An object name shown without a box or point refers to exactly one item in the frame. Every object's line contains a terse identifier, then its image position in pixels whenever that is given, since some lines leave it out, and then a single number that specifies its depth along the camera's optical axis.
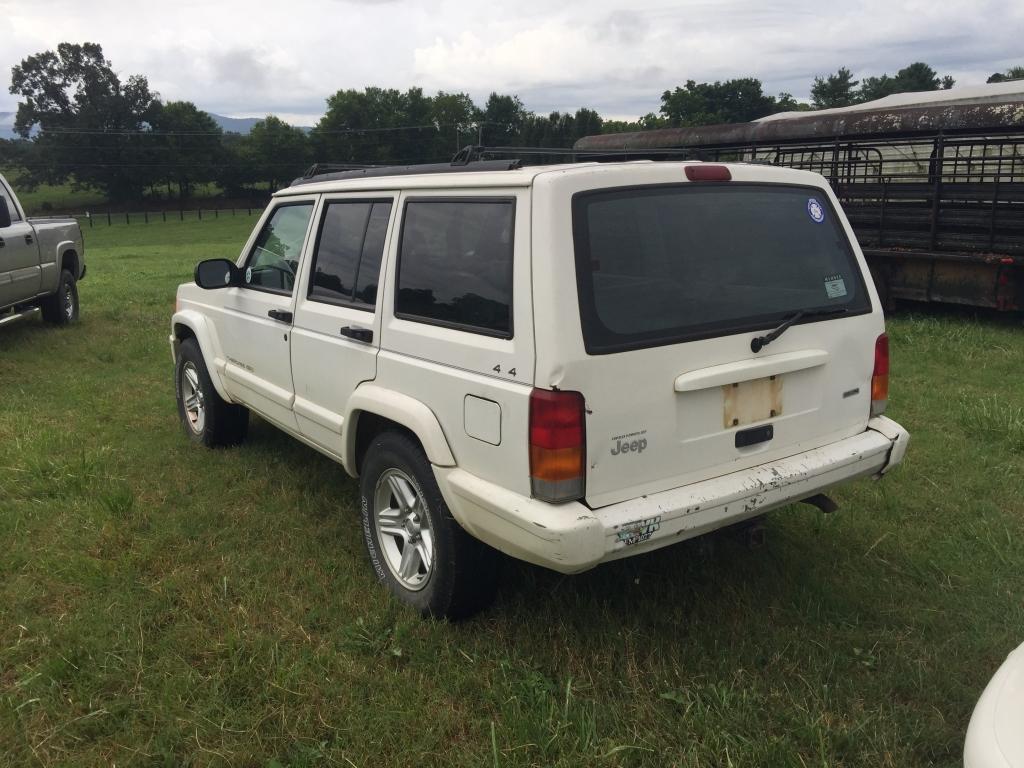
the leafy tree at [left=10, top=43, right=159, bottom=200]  74.00
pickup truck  8.77
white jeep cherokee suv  2.65
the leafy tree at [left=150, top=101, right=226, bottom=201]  76.56
